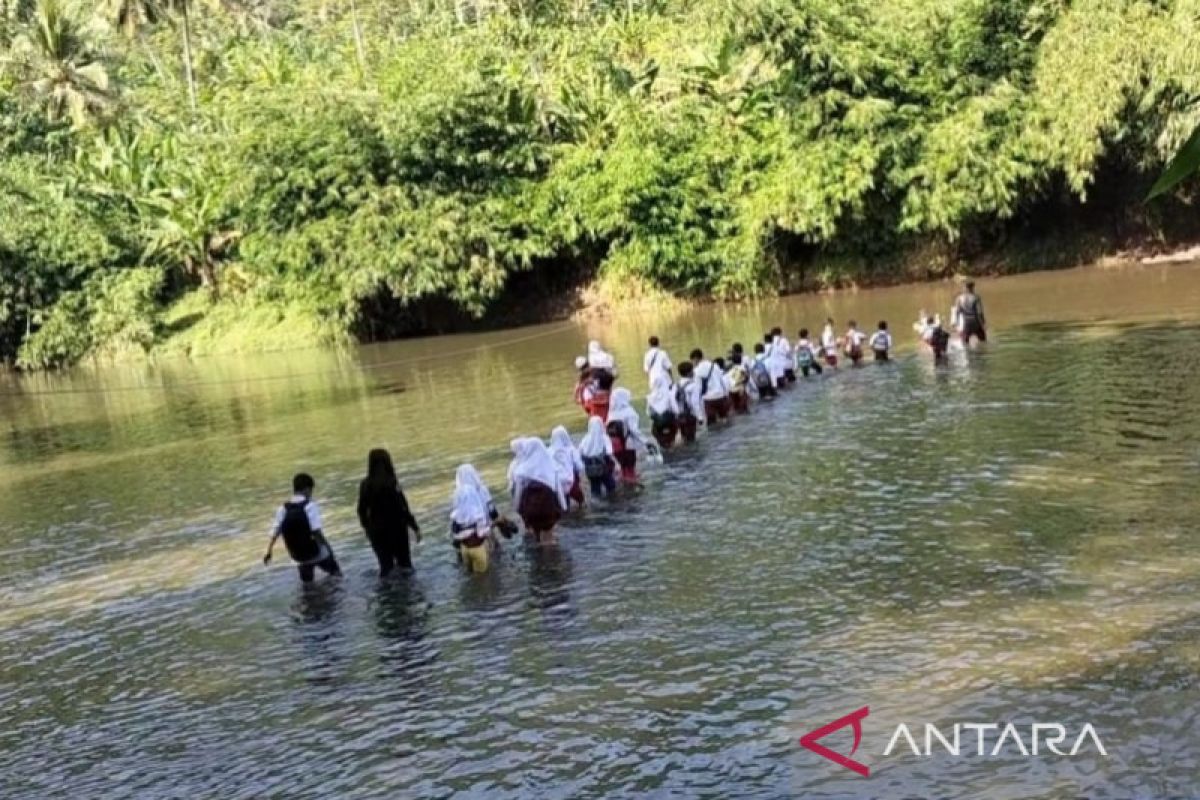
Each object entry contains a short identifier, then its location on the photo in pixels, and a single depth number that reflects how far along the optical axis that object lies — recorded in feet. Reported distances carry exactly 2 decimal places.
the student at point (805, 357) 70.59
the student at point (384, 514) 36.88
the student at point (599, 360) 54.60
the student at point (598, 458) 45.03
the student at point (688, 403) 53.62
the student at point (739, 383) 59.77
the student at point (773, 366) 65.62
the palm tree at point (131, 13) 179.44
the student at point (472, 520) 36.83
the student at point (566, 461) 41.57
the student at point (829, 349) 73.31
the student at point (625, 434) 46.44
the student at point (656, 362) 54.03
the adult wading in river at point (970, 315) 73.10
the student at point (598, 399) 49.98
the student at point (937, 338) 70.38
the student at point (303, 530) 36.78
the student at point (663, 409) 52.24
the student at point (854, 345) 73.46
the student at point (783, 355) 66.69
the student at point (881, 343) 73.41
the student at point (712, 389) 57.41
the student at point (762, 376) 63.93
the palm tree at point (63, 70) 178.09
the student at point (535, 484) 38.50
